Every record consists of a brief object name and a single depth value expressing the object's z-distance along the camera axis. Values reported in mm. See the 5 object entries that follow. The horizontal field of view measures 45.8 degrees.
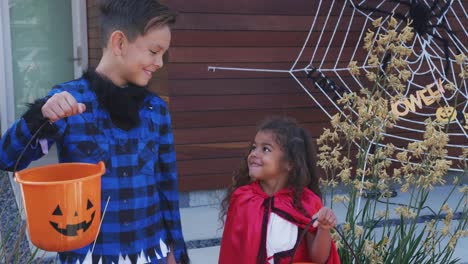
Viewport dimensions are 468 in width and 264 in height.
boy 1697
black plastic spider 5148
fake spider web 5039
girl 2119
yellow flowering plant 2232
